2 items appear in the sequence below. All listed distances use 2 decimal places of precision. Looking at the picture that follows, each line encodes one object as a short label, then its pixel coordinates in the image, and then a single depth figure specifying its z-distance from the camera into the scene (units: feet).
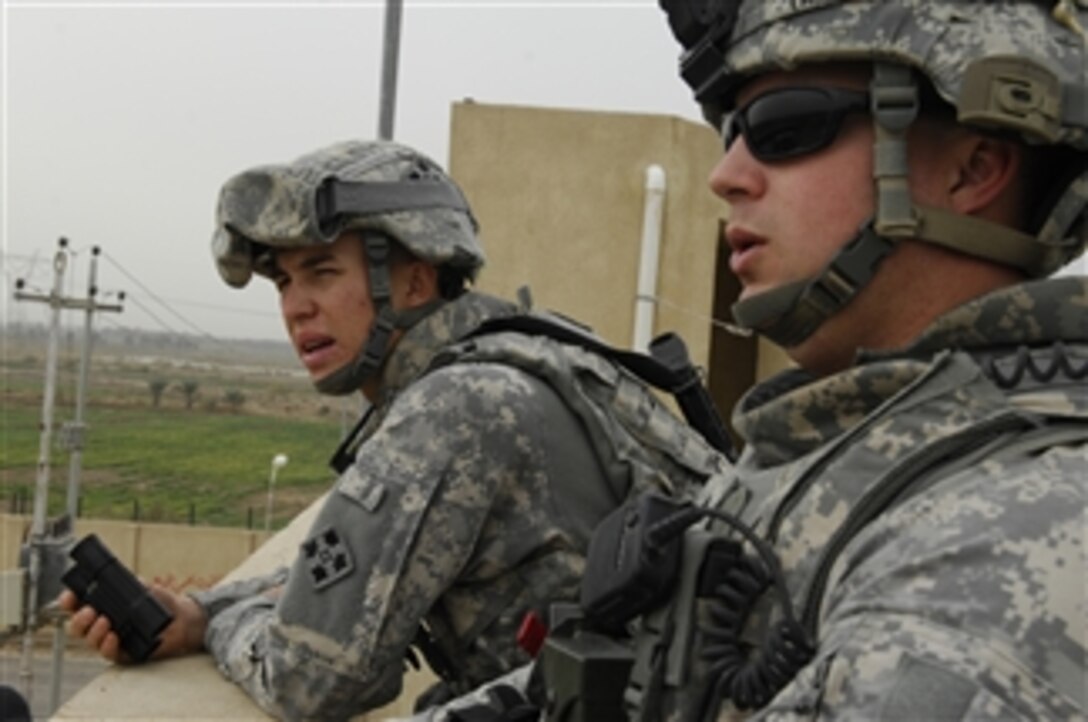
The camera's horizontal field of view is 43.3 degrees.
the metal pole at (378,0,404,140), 20.26
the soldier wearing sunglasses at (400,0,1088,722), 4.12
